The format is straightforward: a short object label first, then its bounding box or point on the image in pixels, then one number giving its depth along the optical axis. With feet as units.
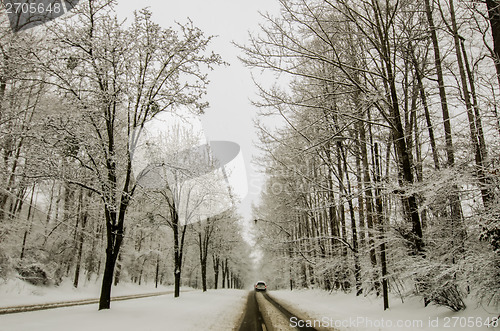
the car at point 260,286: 129.90
